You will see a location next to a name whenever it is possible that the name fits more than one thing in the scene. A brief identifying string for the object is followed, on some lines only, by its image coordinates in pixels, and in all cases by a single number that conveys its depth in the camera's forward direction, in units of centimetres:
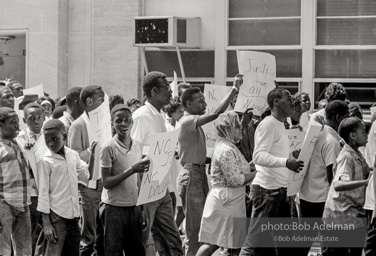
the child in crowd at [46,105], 1348
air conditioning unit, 1820
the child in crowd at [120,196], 944
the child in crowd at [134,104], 1462
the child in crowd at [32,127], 1092
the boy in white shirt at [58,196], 952
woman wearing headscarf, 1006
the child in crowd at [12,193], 959
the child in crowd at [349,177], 973
